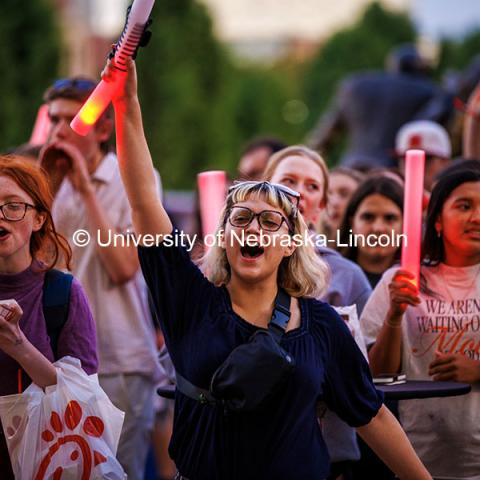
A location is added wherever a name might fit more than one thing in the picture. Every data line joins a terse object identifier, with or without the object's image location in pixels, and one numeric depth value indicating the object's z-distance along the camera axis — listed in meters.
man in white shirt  12.79
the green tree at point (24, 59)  50.25
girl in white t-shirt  10.86
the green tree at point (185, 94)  60.44
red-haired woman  9.15
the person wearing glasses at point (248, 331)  8.76
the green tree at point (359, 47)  81.44
